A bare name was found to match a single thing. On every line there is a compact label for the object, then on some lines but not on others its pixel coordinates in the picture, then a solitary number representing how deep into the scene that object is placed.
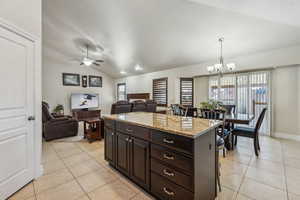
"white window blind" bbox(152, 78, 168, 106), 6.60
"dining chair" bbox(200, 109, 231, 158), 2.68
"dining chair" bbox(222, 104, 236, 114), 4.09
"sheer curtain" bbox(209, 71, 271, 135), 4.39
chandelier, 3.61
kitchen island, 1.35
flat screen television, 7.51
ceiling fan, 5.20
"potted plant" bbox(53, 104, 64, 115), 6.86
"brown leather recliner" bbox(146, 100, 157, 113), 5.55
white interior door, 1.74
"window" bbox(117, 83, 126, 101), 8.94
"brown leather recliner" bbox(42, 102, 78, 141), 4.07
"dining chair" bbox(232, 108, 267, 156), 2.96
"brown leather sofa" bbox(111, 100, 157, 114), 4.36
